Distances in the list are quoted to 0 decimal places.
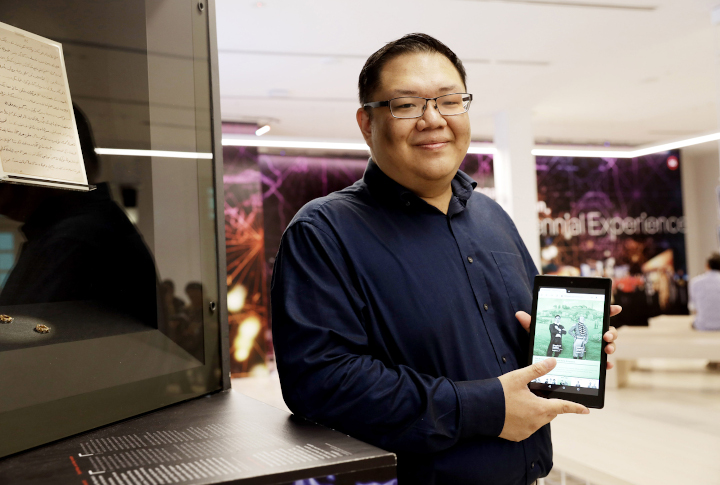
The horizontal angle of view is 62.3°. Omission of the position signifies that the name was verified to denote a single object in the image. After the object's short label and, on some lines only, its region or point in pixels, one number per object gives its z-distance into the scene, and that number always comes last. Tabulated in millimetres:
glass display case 652
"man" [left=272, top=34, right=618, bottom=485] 946
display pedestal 525
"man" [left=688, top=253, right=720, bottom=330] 6164
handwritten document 661
